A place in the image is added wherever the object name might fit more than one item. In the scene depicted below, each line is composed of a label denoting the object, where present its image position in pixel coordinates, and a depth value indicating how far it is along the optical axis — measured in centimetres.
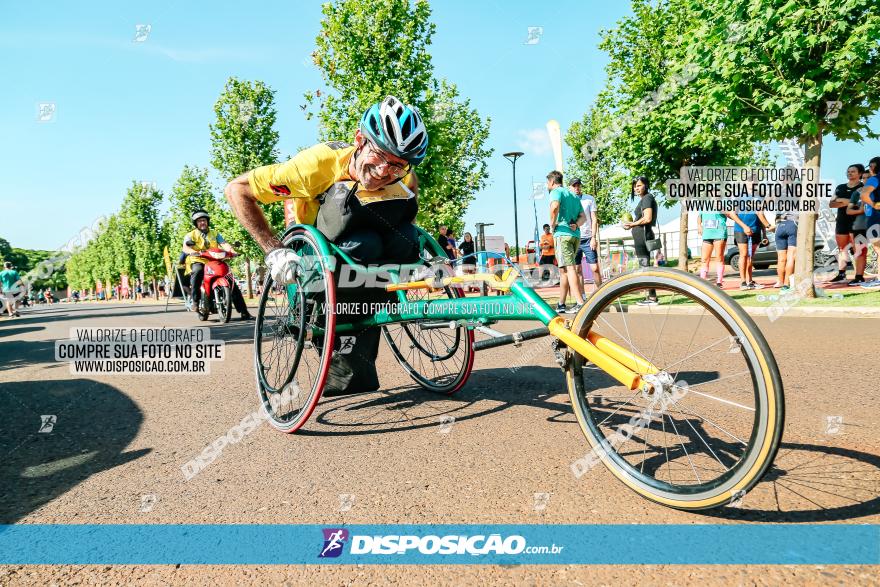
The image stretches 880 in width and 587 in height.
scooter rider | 1086
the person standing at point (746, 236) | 1054
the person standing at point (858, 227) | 967
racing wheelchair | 180
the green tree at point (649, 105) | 1576
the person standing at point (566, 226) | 822
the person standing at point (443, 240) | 1434
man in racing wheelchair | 310
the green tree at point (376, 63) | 1841
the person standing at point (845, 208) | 993
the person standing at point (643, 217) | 920
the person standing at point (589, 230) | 969
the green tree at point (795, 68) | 782
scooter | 1076
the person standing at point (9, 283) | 1802
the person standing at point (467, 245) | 1731
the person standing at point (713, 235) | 1052
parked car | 1916
